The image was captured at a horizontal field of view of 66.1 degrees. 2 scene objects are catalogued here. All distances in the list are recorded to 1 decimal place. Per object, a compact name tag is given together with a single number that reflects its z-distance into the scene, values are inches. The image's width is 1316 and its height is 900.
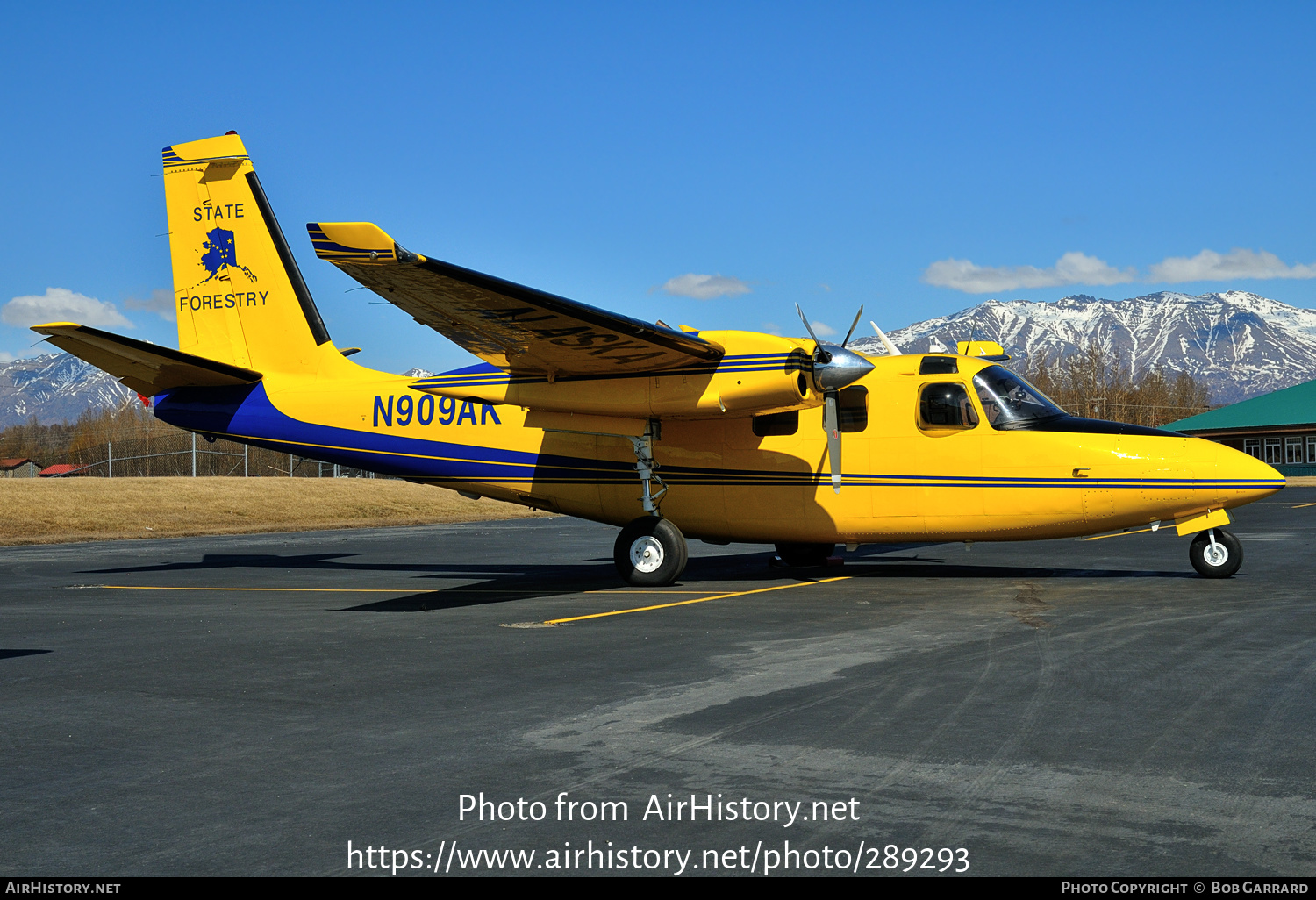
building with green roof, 2815.0
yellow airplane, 550.3
